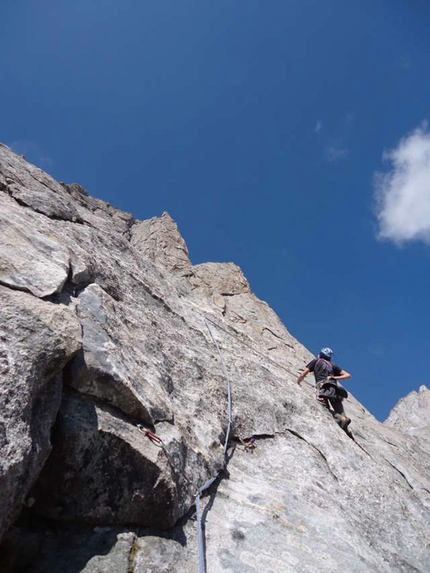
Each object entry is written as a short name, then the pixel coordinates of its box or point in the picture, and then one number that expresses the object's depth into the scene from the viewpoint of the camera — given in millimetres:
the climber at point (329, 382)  11661
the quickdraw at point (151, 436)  5688
